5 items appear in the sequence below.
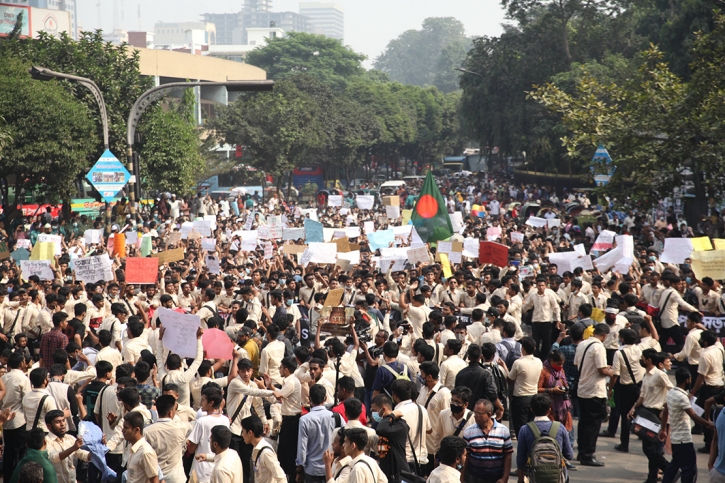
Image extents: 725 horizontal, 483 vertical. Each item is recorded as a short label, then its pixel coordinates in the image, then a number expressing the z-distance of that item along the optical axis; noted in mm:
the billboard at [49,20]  56344
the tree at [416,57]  192125
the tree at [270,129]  49781
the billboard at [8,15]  51656
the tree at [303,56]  90625
